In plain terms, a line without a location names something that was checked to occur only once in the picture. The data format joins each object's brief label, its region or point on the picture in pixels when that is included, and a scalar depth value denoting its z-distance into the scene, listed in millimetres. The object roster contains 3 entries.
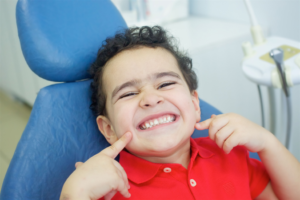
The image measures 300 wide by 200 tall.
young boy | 788
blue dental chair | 824
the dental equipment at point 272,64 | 992
